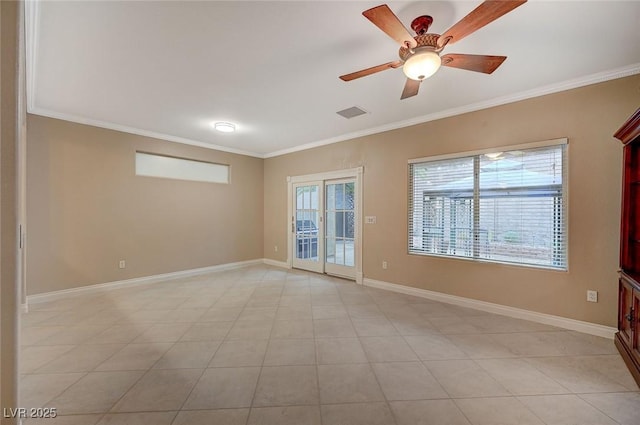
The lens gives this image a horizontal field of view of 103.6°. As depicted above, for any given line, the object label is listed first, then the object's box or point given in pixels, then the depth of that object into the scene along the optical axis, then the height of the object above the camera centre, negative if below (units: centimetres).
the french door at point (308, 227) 521 -32
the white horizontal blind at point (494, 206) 283 +9
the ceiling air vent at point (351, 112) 347 +142
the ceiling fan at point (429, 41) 147 +117
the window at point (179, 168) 446 +83
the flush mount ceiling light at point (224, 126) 393 +135
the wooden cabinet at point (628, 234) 215 -18
